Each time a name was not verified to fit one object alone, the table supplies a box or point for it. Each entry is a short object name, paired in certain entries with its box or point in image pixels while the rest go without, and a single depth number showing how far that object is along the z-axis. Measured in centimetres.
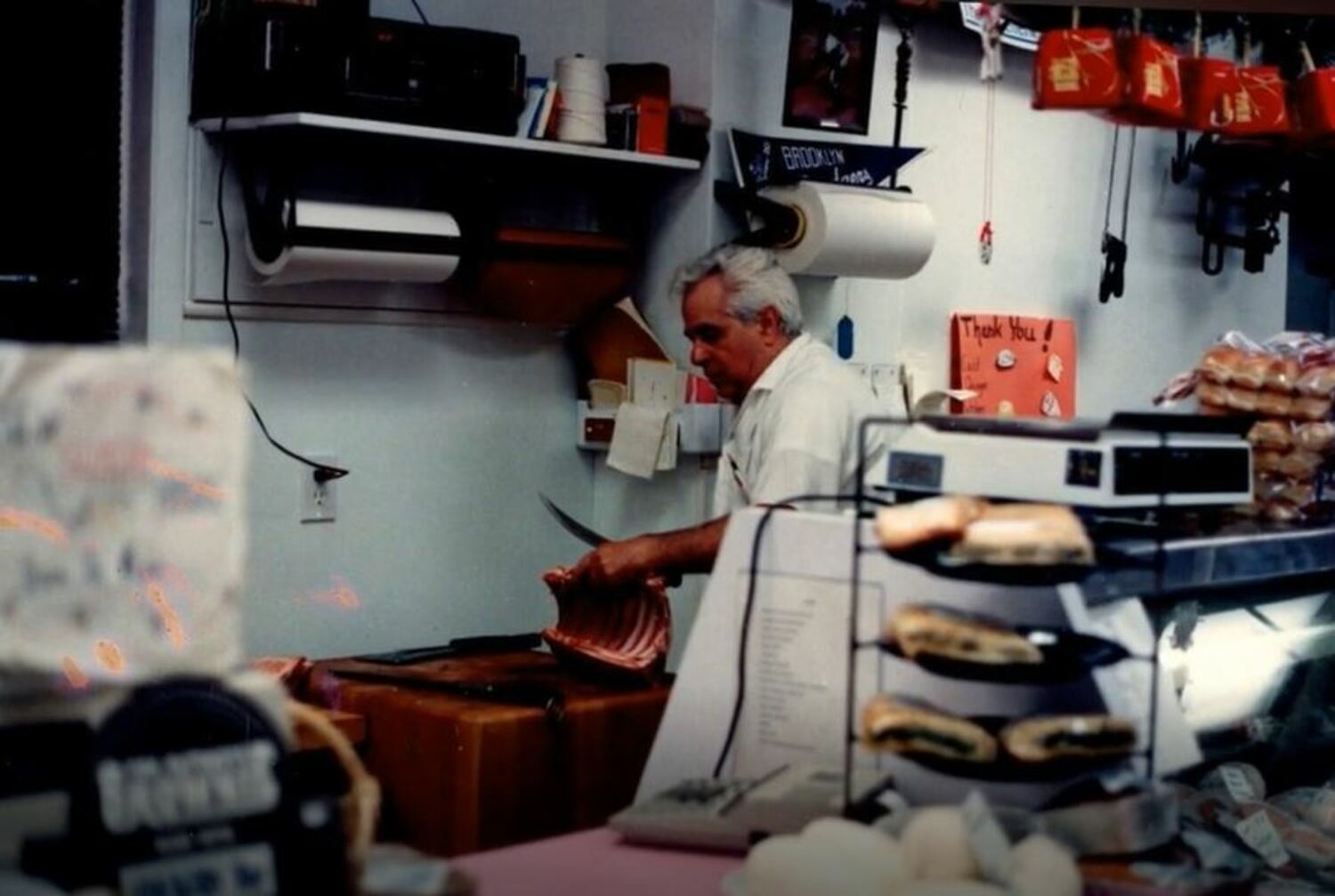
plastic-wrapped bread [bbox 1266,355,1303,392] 293
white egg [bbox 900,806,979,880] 174
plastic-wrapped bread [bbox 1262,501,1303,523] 289
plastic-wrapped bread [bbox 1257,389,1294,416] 292
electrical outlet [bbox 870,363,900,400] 495
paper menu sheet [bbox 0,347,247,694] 134
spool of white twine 419
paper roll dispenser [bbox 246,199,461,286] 369
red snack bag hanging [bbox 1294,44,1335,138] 498
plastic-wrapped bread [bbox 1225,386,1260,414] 296
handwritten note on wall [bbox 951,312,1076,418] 525
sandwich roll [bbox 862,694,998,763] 192
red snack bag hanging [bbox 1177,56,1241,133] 481
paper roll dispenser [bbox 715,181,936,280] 434
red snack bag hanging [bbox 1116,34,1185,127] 449
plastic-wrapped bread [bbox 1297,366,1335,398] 293
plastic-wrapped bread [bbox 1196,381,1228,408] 299
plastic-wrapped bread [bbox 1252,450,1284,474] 291
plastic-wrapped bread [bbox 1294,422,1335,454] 291
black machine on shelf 359
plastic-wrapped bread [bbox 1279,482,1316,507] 290
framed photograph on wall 452
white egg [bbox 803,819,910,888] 172
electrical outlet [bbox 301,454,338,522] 391
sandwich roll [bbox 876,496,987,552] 189
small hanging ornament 462
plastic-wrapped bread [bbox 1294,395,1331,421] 292
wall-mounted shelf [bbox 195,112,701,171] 360
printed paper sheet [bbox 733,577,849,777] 221
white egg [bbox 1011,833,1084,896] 175
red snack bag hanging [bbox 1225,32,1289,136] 486
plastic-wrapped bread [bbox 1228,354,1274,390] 296
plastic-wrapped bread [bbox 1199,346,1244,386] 300
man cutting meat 374
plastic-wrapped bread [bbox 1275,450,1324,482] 289
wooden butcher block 279
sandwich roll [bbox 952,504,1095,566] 187
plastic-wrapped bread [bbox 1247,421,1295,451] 291
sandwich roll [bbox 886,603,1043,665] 190
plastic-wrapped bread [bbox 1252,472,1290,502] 289
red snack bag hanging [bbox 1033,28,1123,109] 440
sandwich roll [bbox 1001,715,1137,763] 191
